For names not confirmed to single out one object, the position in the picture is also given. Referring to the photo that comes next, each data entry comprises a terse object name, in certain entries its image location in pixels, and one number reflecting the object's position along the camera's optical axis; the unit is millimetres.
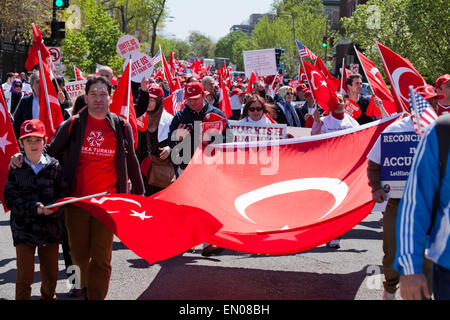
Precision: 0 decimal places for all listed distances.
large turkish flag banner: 5879
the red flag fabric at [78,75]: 13169
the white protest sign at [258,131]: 8453
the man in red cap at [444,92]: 5742
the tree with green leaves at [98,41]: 25984
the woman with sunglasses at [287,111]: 11820
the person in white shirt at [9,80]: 18797
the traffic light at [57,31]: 18566
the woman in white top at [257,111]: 8422
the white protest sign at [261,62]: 17344
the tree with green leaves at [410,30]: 24641
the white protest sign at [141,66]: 9828
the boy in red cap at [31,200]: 5109
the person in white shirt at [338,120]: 8203
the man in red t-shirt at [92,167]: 5211
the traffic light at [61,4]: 17844
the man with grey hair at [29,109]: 8023
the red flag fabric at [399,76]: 6883
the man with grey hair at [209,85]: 12875
